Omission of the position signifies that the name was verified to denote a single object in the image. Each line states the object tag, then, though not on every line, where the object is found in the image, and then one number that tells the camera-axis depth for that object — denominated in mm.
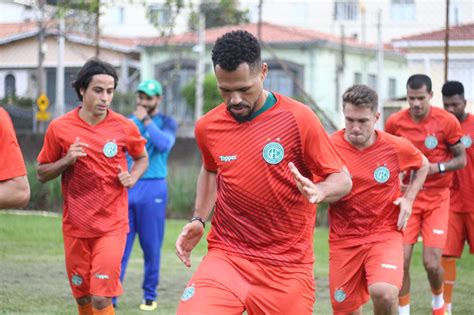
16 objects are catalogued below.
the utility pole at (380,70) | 16191
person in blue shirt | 10625
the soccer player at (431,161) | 9656
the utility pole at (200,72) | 19062
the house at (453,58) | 15820
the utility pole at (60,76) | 18531
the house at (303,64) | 19000
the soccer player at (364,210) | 7914
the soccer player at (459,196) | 10617
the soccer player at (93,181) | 8070
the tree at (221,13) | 19712
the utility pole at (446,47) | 15045
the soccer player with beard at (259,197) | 5680
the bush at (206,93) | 20406
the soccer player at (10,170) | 5461
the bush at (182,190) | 17688
